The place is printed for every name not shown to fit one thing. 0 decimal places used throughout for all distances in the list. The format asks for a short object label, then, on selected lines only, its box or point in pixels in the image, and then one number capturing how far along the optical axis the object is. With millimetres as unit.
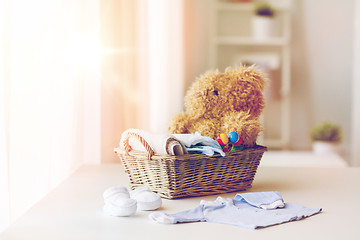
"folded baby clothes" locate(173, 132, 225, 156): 1788
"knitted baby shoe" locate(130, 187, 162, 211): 1696
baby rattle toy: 1850
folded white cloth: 1761
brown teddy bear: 1951
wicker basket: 1775
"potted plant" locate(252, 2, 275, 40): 5404
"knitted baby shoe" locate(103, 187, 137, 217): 1647
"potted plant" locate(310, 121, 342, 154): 4490
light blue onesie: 1610
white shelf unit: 5470
